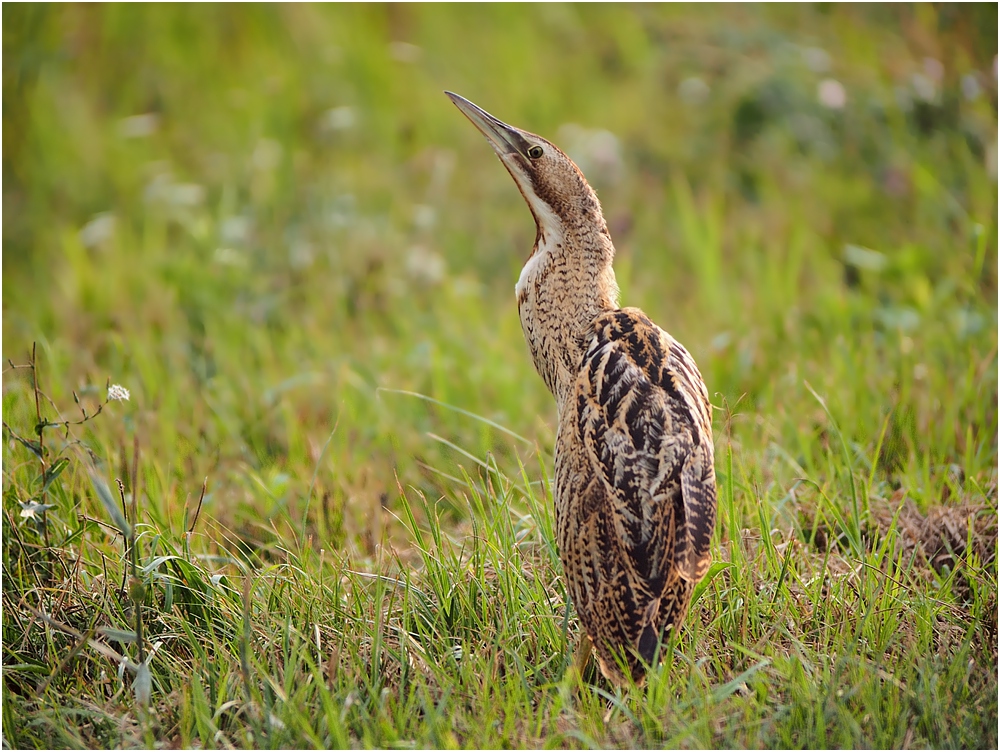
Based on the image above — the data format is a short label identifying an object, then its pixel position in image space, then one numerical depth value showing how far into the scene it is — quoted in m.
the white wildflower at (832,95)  12.01
